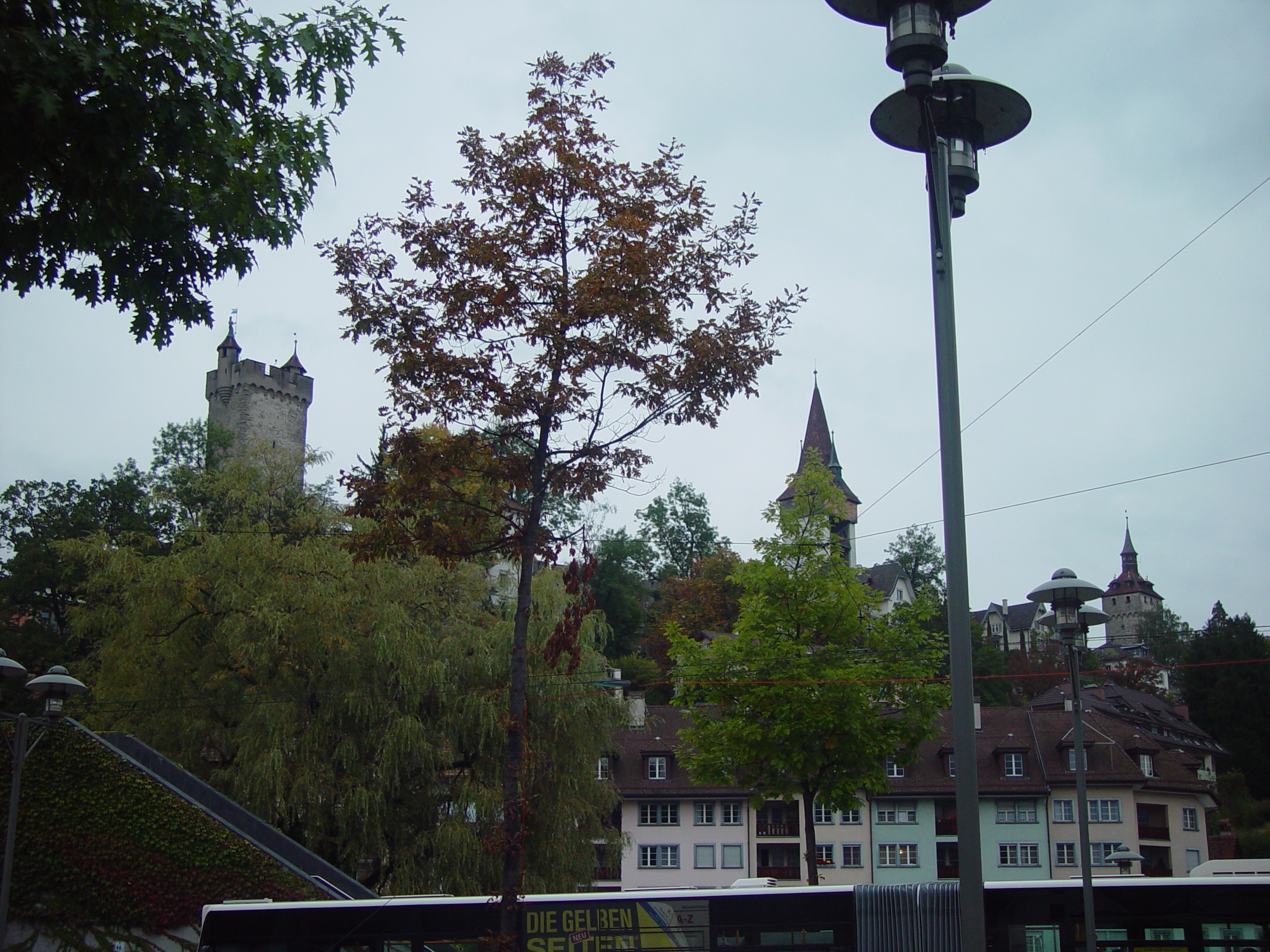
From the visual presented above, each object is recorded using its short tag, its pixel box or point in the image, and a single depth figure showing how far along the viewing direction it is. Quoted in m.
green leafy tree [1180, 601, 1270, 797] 65.62
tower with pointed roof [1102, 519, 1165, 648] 168.50
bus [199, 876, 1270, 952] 16.72
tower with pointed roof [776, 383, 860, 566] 112.44
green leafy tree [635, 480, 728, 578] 102.25
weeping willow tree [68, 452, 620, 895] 22.62
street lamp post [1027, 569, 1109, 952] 15.35
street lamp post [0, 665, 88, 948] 14.62
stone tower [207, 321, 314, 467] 96.19
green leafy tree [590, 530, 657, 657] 82.12
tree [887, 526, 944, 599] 108.81
